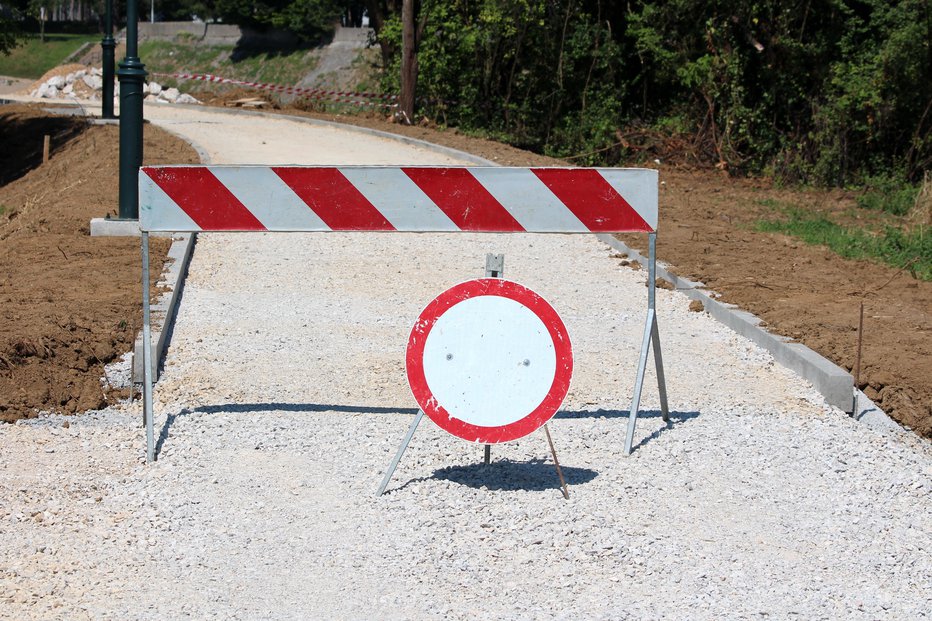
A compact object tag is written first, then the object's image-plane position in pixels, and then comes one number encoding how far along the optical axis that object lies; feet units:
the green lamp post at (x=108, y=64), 82.89
